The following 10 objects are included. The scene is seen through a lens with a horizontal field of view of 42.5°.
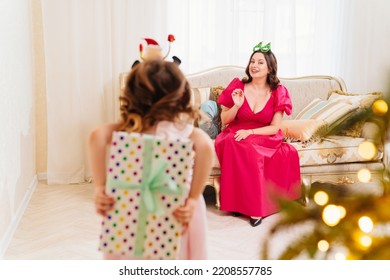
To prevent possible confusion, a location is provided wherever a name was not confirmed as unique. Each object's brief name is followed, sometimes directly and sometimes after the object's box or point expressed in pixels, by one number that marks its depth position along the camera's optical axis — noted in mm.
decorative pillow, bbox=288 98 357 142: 3163
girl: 1037
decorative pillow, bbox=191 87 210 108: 3291
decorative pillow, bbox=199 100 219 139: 3197
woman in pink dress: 2820
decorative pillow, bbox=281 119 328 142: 3129
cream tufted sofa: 3012
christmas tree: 562
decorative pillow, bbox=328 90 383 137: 3244
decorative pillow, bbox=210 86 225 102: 3320
